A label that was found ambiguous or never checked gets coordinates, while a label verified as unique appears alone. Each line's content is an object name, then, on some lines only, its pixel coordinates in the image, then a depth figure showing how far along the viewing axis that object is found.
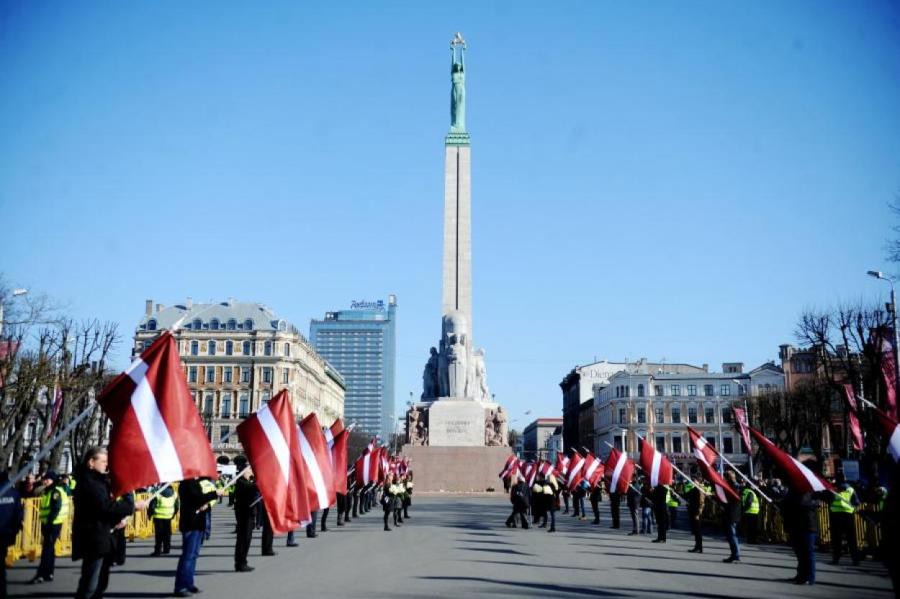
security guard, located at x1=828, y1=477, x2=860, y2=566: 15.60
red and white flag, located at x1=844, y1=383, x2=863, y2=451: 27.73
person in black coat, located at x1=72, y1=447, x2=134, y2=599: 9.00
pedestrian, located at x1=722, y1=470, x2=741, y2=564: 15.53
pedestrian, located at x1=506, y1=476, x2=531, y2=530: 22.58
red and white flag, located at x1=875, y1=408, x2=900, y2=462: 10.75
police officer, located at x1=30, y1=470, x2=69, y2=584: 12.08
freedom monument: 42.88
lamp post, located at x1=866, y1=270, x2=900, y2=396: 25.33
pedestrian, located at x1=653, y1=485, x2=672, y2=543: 19.72
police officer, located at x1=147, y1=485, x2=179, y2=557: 15.41
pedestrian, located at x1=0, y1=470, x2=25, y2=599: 8.00
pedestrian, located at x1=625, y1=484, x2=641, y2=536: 22.48
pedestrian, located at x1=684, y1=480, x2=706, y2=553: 17.66
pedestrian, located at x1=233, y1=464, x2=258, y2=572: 13.30
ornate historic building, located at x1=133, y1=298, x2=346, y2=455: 82.62
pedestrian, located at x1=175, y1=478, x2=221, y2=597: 10.66
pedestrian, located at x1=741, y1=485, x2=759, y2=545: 18.67
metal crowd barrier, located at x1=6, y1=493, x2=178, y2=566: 15.09
